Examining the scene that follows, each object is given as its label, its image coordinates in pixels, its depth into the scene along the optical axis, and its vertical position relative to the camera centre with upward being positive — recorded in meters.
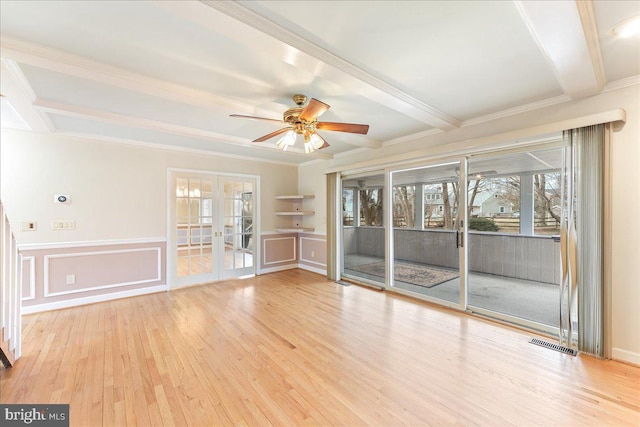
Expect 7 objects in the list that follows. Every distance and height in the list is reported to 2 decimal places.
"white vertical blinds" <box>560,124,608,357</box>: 2.34 -0.25
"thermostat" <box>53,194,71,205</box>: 3.62 +0.22
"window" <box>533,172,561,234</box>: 3.21 +0.15
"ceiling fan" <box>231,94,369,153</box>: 2.37 +0.90
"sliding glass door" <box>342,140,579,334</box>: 3.35 -0.24
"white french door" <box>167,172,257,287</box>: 4.58 -0.27
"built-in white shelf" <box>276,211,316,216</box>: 5.67 +0.01
